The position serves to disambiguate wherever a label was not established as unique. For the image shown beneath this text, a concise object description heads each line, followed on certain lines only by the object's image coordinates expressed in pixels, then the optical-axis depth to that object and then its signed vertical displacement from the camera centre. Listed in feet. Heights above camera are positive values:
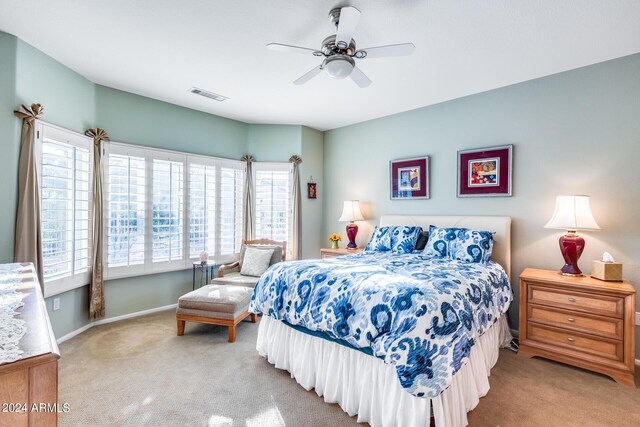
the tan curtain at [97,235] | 11.68 -0.82
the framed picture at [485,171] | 11.82 +1.77
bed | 5.82 -2.57
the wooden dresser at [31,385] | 2.75 -1.60
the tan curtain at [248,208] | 16.52 +0.33
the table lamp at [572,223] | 9.30 -0.22
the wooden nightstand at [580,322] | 8.23 -3.05
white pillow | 13.83 -2.15
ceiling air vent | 12.48 +5.01
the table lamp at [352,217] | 15.78 -0.11
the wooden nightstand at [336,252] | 15.06 -1.83
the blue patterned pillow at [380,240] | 12.96 -1.10
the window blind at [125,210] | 12.35 +0.15
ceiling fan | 7.01 +4.02
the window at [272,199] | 16.87 +0.84
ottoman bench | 10.75 -3.34
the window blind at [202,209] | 14.62 +0.24
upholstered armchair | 13.16 -2.26
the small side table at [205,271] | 14.66 -2.83
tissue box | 8.81 -1.59
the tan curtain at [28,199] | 9.02 +0.42
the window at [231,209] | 15.75 +0.27
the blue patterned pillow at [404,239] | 12.43 -0.97
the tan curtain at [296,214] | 16.90 +0.03
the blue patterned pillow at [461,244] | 10.53 -1.04
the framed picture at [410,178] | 14.15 +1.77
